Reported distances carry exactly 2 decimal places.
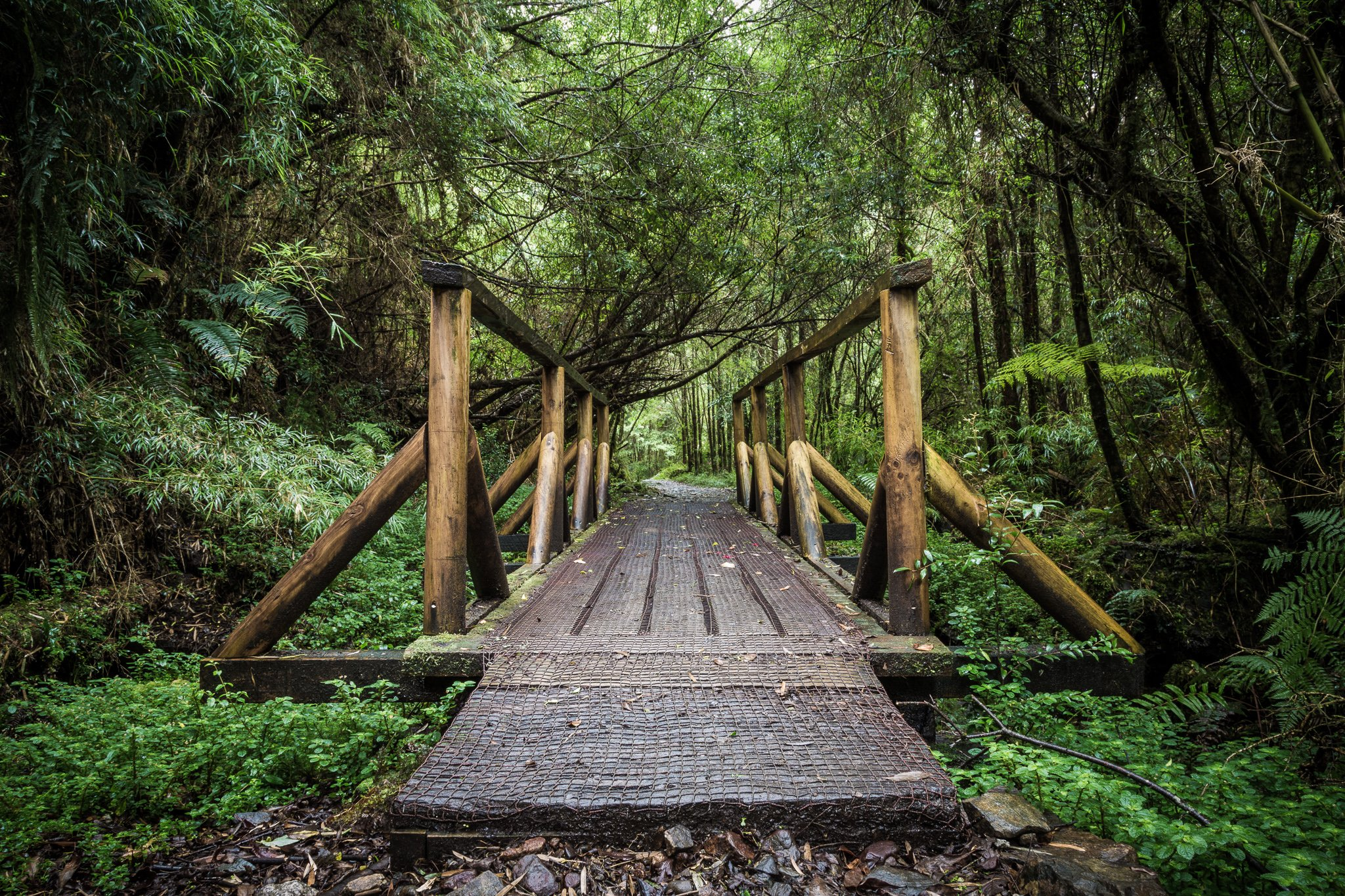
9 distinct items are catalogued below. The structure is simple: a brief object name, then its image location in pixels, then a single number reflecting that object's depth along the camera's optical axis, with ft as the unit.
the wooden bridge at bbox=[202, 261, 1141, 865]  5.07
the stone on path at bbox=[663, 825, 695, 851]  4.86
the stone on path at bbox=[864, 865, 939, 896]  4.54
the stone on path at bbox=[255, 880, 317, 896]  5.02
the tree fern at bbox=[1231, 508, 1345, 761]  7.11
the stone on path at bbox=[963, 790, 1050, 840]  5.01
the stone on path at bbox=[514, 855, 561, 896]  4.58
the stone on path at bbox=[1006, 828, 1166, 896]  4.12
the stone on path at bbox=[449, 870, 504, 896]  4.58
